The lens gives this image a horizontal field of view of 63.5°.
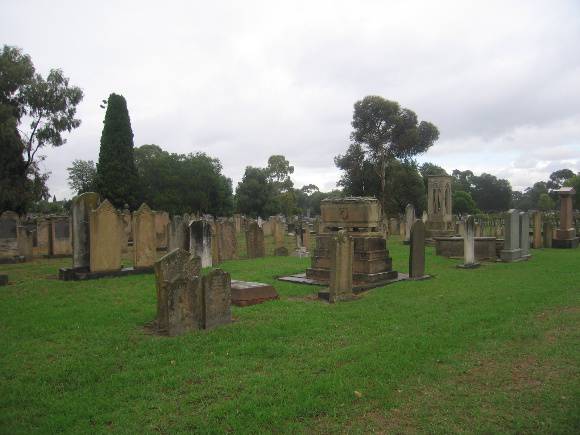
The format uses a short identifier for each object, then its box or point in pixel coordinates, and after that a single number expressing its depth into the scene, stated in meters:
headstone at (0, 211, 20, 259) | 16.12
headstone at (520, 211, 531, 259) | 17.31
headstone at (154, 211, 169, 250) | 21.40
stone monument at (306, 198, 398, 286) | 11.73
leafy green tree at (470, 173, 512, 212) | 93.81
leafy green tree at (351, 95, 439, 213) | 42.50
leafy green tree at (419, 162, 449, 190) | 62.70
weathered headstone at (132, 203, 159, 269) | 12.93
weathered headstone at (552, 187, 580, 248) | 21.03
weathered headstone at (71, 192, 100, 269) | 11.74
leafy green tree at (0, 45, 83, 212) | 28.36
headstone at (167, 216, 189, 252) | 13.51
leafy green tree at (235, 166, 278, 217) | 60.78
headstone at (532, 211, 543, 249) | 20.69
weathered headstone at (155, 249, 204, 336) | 6.60
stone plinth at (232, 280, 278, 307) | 8.73
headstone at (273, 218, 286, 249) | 23.95
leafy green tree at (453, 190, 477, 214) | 68.31
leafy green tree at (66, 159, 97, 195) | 78.86
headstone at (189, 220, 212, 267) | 13.62
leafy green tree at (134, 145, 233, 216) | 49.10
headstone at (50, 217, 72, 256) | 18.34
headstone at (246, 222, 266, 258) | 18.05
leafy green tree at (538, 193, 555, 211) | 80.72
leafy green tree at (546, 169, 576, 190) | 114.62
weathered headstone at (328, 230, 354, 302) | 9.26
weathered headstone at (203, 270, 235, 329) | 6.95
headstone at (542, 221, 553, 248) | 21.26
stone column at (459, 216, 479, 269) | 14.64
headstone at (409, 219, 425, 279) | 11.94
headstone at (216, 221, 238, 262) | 17.03
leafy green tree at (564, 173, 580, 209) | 62.31
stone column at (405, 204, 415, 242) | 24.40
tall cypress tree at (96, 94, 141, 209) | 38.81
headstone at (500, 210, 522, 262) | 16.14
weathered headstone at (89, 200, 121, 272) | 11.86
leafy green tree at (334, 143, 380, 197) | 43.78
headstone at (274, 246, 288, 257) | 19.06
